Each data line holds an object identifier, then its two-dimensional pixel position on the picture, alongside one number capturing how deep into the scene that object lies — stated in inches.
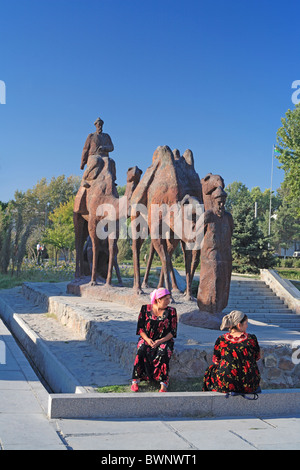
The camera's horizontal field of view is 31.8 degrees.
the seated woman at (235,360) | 196.4
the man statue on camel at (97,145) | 517.3
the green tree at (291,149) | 1212.5
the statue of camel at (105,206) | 450.3
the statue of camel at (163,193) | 368.2
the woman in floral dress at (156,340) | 214.5
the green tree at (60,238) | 1191.6
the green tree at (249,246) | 1027.3
